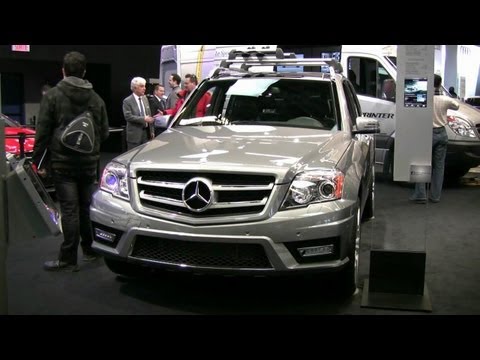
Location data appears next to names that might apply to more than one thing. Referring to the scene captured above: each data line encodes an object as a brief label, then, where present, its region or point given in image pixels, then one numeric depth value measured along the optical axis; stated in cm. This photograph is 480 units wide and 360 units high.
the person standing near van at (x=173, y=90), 927
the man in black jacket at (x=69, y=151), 457
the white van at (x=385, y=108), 872
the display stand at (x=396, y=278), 414
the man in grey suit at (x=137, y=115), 764
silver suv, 353
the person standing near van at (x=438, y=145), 784
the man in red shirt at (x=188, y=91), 534
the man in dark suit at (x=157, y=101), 912
